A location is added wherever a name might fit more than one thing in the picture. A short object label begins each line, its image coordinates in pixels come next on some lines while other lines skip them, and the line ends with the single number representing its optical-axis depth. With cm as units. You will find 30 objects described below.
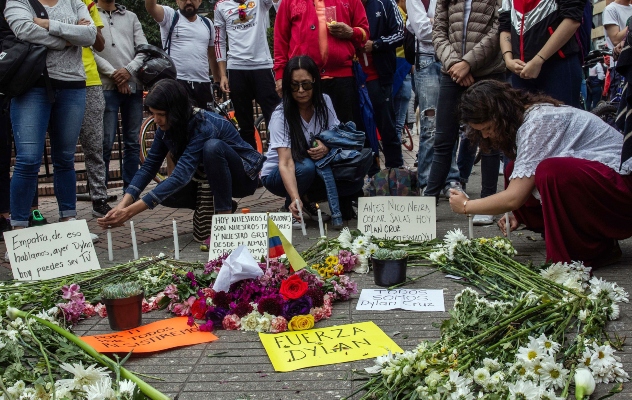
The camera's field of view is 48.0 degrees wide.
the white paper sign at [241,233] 391
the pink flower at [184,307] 329
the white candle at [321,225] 448
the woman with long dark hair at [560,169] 369
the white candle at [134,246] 440
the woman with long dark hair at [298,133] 505
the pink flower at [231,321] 312
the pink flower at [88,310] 336
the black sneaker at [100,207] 615
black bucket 359
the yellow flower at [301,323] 301
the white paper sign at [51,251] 374
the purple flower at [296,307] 309
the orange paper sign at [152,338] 286
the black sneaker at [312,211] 555
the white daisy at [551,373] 222
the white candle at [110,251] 453
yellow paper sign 270
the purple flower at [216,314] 314
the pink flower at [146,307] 343
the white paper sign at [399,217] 431
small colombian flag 325
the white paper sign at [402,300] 332
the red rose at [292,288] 307
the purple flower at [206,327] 312
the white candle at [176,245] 429
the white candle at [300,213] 480
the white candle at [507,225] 421
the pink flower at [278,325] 302
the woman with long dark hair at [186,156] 458
